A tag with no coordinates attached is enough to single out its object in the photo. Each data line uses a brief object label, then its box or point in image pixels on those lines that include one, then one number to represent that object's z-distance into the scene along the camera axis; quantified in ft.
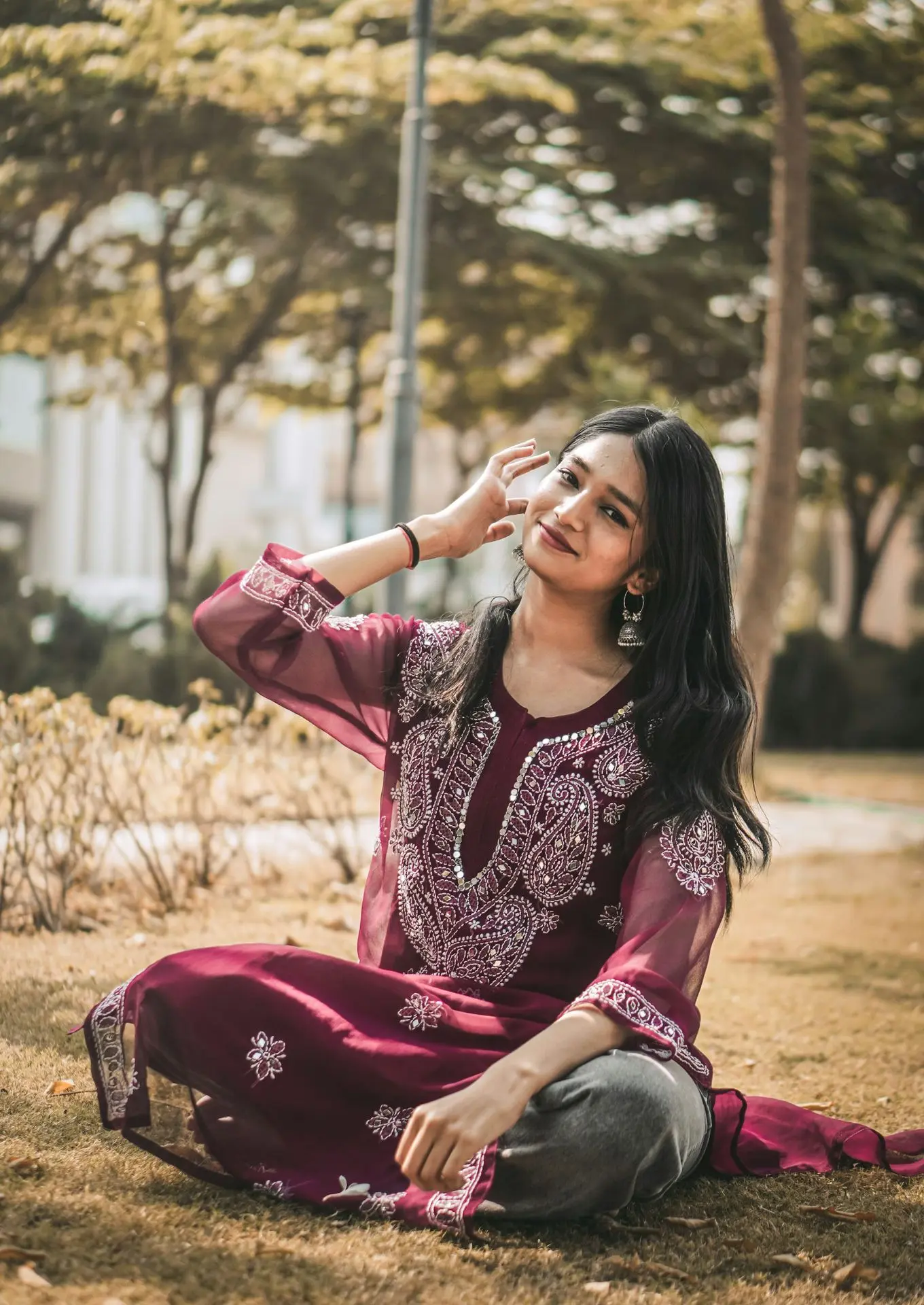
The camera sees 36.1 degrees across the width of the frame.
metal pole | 29.96
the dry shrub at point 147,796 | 16.99
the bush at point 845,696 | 60.95
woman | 8.68
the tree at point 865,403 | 55.47
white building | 43.73
